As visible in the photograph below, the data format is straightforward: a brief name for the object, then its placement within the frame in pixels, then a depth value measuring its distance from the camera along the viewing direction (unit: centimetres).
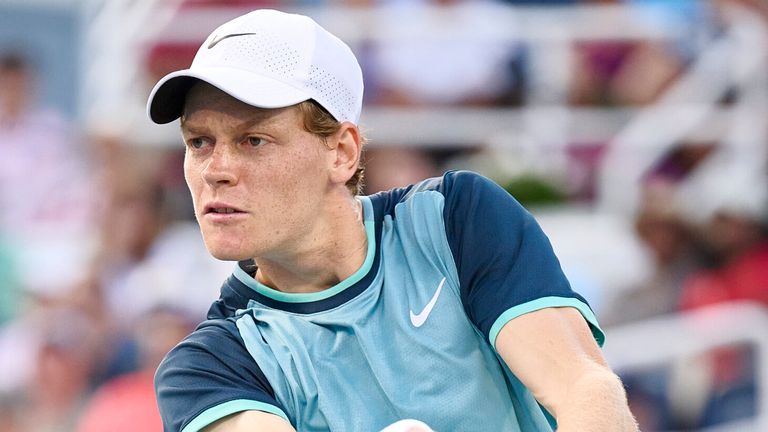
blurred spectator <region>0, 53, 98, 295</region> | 1675
